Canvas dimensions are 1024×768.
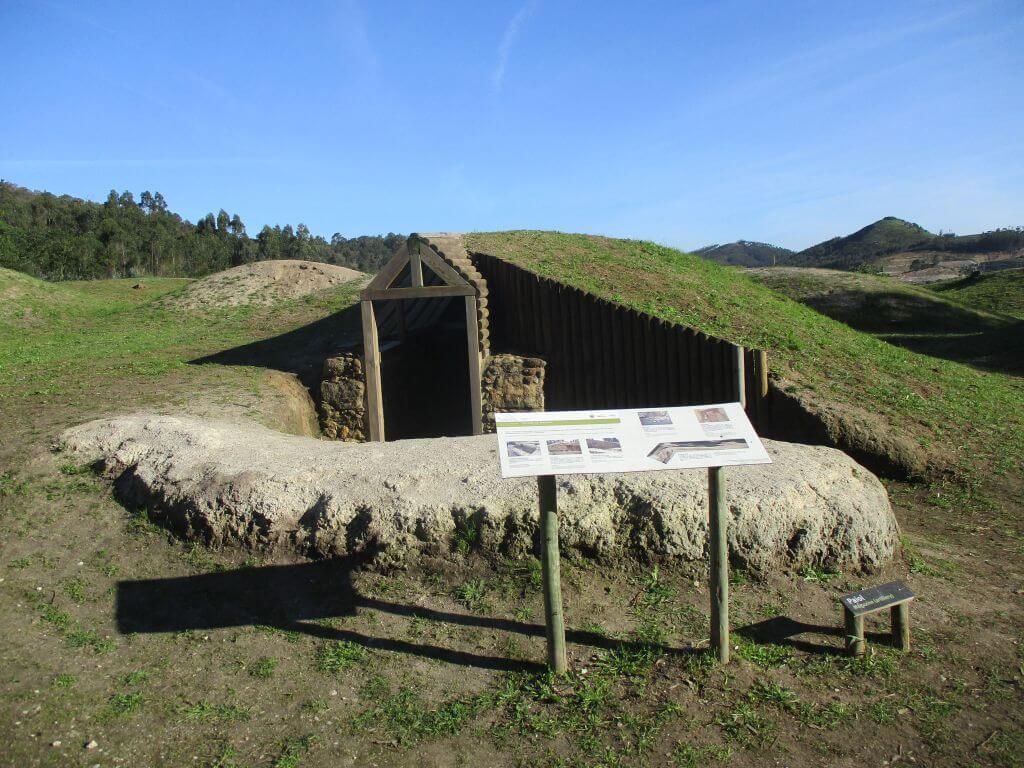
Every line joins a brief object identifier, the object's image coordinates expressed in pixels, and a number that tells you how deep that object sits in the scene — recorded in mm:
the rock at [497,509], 5203
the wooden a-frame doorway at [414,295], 10867
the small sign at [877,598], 4340
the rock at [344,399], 11820
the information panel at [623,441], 4020
